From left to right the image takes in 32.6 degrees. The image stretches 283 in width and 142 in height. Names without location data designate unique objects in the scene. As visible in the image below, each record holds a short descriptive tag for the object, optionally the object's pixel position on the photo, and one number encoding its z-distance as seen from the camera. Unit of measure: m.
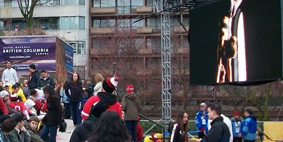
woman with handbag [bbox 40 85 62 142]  9.34
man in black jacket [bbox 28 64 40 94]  14.23
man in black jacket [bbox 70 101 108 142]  6.01
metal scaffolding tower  18.05
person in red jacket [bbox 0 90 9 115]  8.69
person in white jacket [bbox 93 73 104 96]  10.65
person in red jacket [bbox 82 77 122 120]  6.29
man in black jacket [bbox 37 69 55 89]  13.97
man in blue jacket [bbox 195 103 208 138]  13.57
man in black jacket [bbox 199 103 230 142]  7.39
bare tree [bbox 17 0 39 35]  38.13
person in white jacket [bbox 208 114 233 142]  8.15
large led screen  9.68
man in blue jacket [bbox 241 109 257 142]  14.08
